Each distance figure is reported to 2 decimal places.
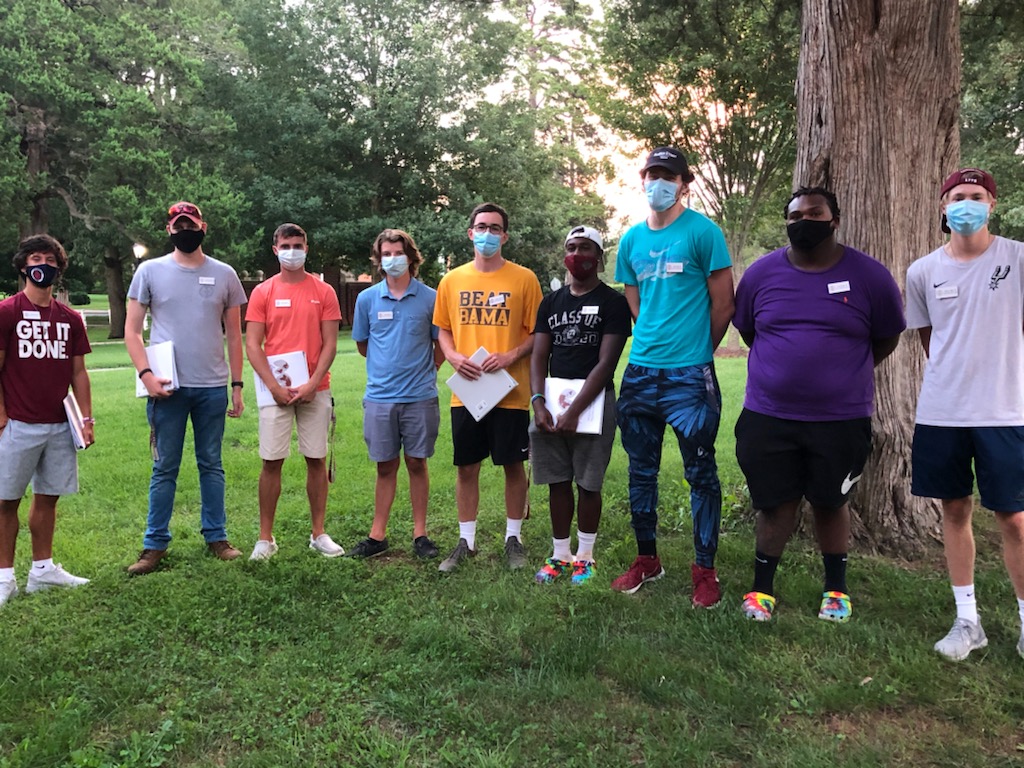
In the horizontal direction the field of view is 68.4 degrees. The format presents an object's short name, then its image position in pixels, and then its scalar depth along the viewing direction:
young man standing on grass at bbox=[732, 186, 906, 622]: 3.61
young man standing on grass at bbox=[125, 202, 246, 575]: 4.84
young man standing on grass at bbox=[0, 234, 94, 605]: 4.36
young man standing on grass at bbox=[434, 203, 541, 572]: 4.77
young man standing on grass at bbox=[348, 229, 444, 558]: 5.03
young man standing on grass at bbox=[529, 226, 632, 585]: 4.34
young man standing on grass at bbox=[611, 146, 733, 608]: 3.98
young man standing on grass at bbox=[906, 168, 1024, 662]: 3.38
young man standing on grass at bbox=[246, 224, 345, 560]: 5.04
